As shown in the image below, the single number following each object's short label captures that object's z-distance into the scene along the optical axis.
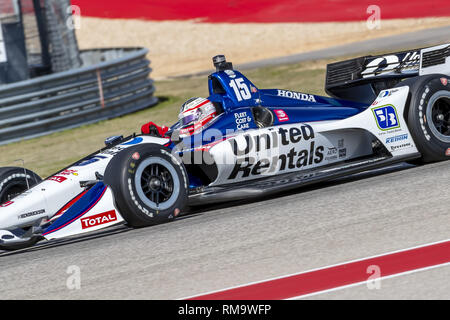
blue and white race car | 12.77
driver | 14.60
